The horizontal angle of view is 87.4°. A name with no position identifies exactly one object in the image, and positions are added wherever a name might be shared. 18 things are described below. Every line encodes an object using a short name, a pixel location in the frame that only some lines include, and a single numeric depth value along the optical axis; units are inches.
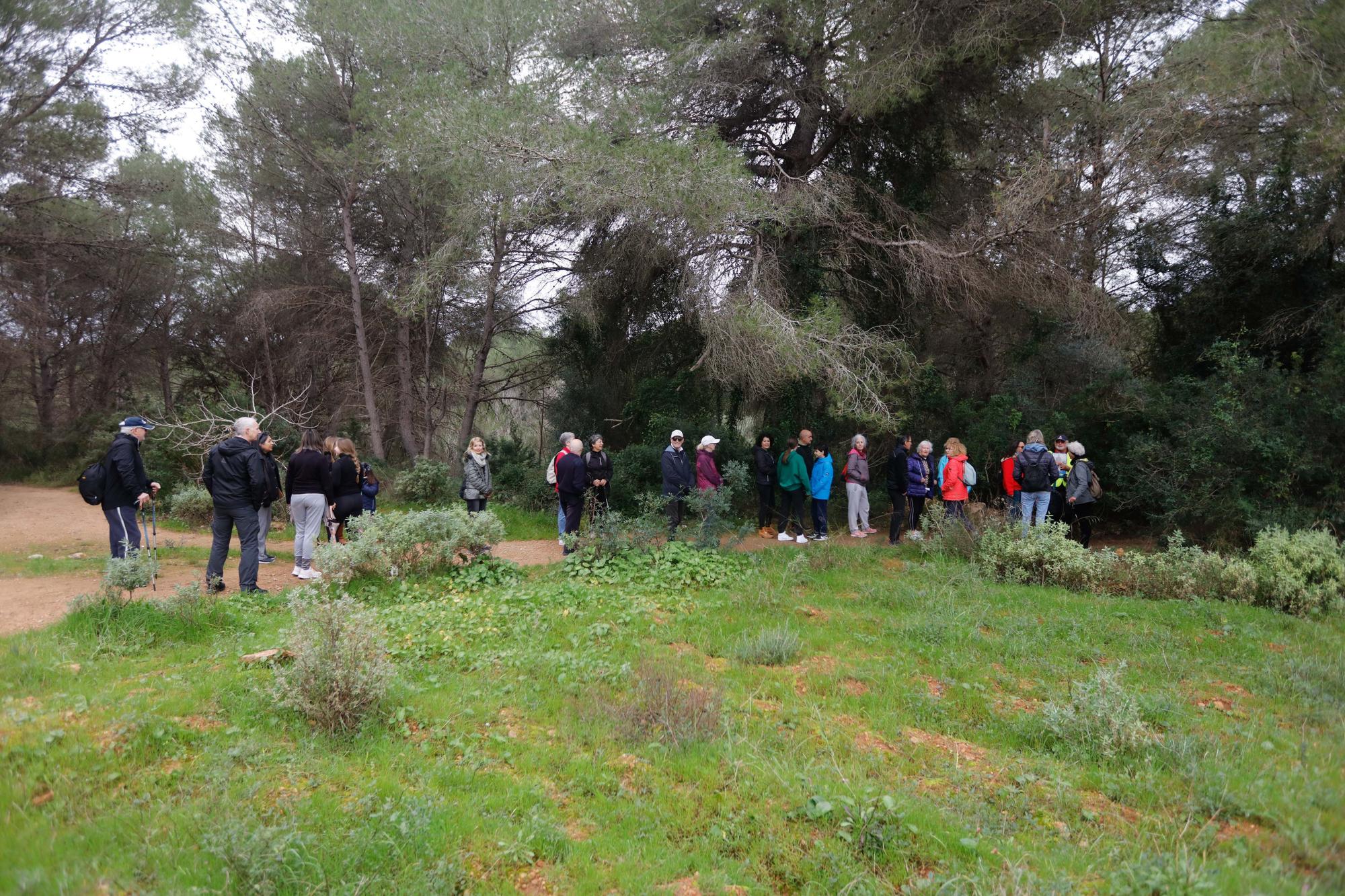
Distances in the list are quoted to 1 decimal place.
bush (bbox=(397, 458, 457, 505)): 579.2
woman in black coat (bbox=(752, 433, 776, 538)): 441.7
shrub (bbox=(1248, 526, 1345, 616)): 281.9
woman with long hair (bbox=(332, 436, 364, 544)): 350.6
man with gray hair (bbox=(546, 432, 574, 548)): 377.7
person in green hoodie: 425.7
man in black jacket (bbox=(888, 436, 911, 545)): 427.2
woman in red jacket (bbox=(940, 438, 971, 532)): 399.2
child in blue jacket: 424.5
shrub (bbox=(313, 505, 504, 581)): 298.5
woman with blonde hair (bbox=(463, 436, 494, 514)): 405.7
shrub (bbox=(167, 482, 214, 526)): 502.6
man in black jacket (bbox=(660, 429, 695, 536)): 379.6
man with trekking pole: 294.0
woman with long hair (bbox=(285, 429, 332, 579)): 332.2
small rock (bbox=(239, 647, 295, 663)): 201.5
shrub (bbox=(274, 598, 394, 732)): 164.7
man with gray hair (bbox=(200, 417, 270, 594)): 293.4
